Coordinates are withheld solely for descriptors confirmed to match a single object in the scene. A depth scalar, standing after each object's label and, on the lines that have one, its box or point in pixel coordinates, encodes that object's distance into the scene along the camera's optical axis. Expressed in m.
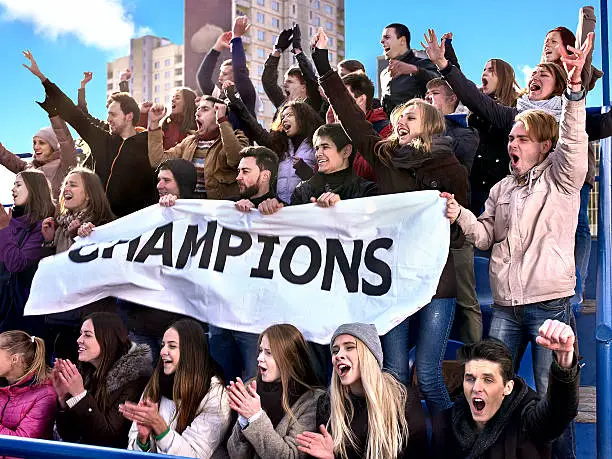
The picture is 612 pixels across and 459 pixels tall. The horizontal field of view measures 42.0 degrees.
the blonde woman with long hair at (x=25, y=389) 4.30
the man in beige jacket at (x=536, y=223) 3.74
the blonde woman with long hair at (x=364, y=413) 3.37
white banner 4.21
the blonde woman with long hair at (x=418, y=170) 3.88
